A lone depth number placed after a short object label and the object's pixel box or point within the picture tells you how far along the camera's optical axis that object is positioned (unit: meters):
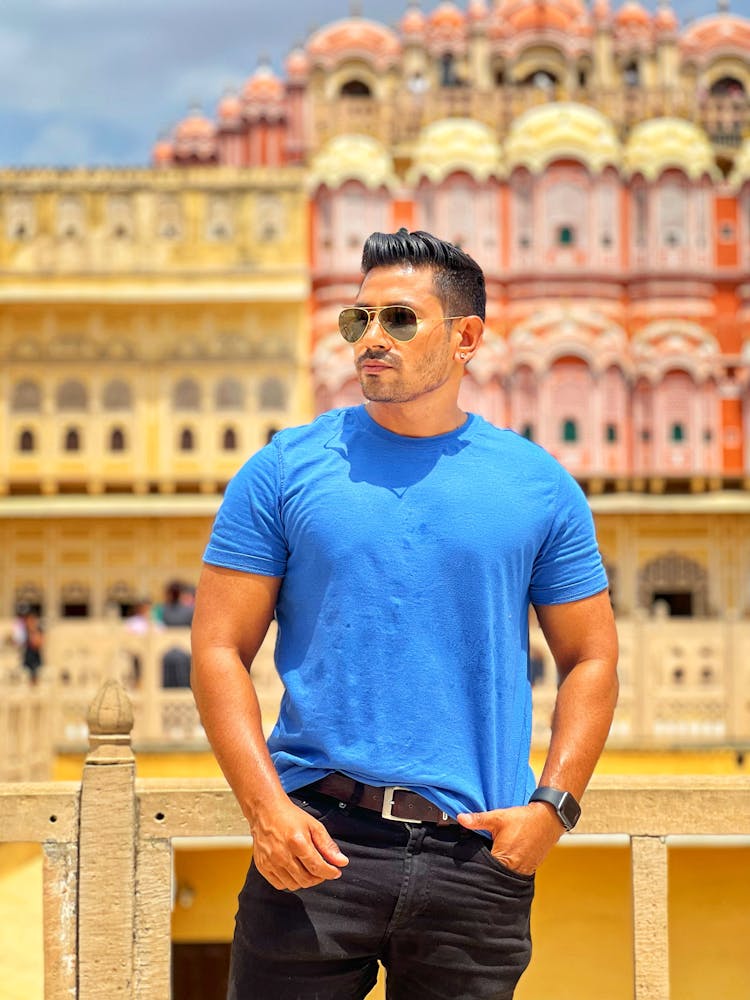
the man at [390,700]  2.29
